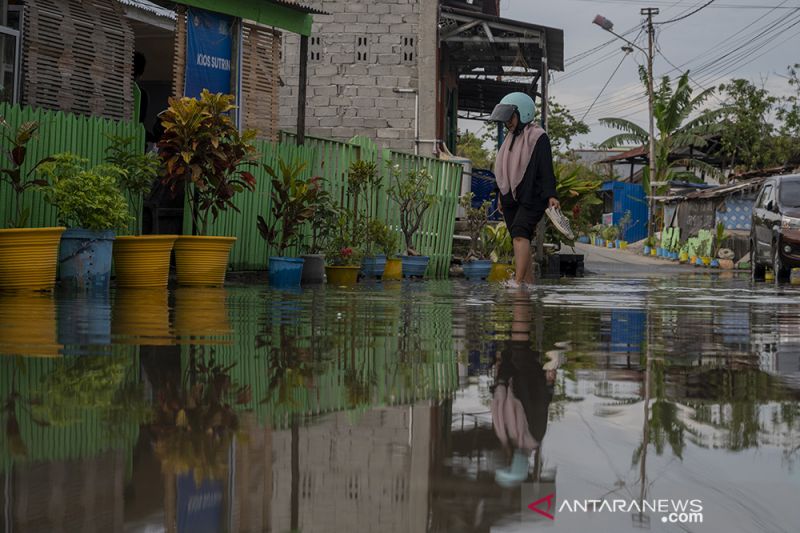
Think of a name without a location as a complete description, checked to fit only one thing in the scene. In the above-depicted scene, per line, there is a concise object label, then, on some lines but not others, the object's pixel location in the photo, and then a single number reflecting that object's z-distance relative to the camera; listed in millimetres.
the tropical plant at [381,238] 18516
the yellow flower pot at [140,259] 12844
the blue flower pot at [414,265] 19719
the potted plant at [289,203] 16016
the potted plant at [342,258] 16891
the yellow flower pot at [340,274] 16891
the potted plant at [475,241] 21422
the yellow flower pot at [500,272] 21531
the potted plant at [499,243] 22659
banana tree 47500
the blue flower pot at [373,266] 18453
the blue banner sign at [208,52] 15969
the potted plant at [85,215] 11898
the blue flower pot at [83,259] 12031
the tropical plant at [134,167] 13422
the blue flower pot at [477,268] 21391
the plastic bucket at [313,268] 16406
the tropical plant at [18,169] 11820
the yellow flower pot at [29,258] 11086
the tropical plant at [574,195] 25172
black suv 19156
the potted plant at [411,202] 19875
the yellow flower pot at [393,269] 18859
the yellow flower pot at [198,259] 13664
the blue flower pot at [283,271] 15266
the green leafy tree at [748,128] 52000
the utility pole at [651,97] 47688
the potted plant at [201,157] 13609
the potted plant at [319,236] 16438
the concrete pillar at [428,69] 25469
